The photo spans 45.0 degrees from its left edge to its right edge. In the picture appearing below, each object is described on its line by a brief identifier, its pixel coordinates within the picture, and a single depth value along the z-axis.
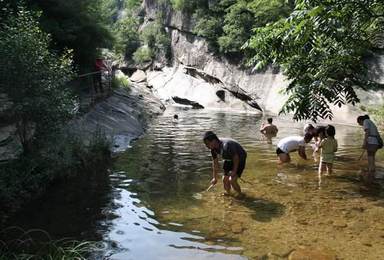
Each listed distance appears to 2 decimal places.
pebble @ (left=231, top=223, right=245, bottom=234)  7.83
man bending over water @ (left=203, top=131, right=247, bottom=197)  9.27
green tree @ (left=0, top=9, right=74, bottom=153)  9.22
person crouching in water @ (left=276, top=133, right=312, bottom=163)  13.19
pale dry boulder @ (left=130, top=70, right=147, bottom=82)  47.89
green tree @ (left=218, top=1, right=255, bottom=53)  34.66
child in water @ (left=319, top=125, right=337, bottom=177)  11.34
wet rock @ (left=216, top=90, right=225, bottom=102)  36.38
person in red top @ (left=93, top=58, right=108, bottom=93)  20.66
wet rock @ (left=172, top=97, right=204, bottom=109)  35.81
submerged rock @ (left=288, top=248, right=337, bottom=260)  6.61
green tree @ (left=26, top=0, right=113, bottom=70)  18.83
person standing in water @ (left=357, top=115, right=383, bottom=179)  11.38
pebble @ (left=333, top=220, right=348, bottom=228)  8.01
